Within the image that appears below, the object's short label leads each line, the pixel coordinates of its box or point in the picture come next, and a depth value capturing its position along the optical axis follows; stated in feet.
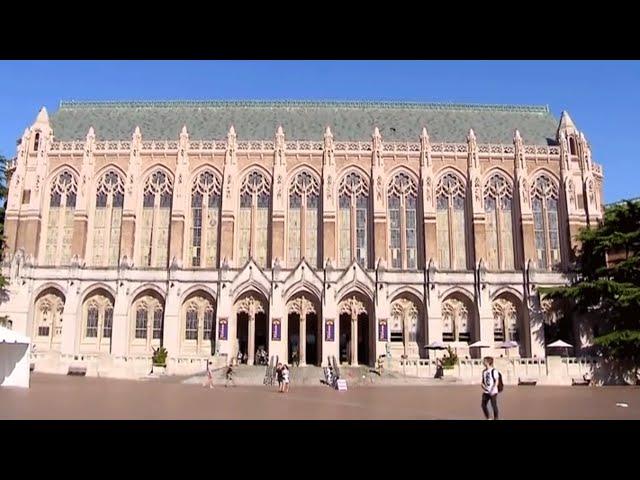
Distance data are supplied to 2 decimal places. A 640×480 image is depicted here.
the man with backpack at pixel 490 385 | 50.75
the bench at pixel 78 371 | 127.13
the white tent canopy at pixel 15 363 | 84.93
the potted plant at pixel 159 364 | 129.39
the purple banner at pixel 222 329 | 145.48
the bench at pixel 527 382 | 122.73
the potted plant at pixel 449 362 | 125.49
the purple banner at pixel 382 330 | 144.56
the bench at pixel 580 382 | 124.57
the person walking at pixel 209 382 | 102.19
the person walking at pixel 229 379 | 111.55
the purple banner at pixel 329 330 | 144.15
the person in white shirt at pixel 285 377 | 93.40
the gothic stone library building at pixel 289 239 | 151.33
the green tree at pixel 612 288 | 126.31
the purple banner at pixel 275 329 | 145.07
